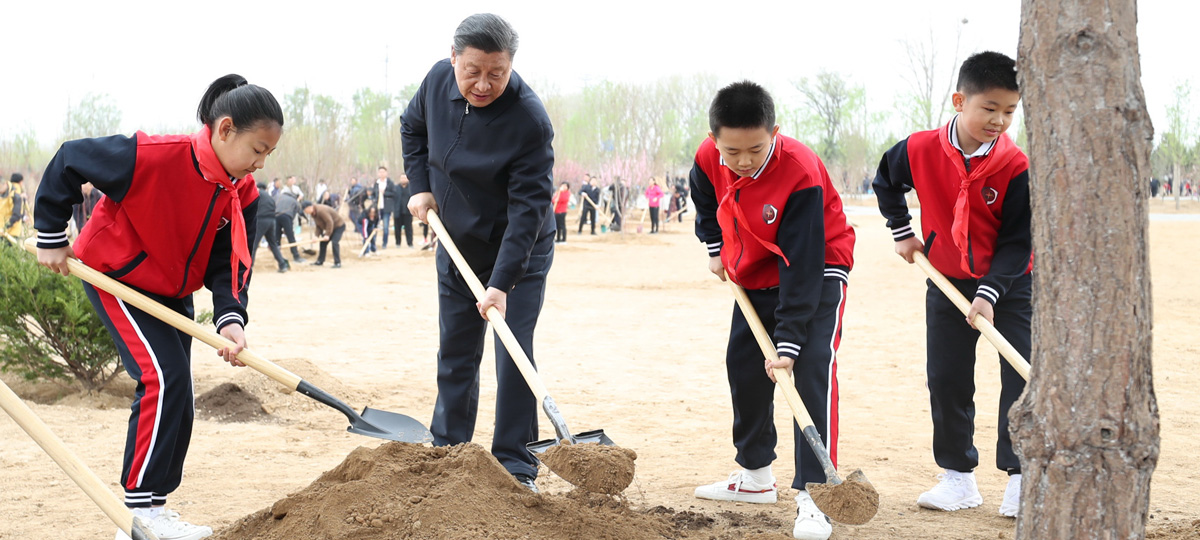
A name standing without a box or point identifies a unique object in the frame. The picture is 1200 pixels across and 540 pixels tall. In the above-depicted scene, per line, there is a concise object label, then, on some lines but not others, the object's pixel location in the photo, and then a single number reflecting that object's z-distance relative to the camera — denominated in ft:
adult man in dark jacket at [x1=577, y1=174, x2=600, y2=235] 92.08
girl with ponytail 10.65
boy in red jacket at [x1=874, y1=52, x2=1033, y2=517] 11.75
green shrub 18.66
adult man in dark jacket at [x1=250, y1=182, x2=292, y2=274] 46.65
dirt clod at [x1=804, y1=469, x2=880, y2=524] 9.80
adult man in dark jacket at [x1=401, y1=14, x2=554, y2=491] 11.76
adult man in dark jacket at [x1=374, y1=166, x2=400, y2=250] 71.72
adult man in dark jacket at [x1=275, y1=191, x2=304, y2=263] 57.36
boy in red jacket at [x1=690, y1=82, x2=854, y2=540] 11.30
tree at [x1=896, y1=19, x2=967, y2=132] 132.77
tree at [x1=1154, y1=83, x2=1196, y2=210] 143.79
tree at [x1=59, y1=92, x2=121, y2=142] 108.09
